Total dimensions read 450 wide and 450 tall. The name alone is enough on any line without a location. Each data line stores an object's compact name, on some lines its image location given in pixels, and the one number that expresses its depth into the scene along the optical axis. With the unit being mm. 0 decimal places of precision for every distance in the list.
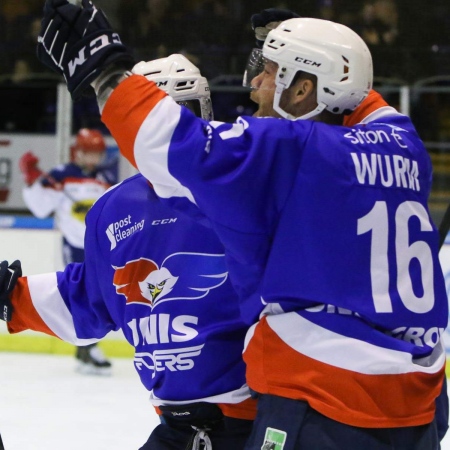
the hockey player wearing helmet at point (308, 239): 10675
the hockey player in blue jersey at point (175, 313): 11296
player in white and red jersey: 25656
